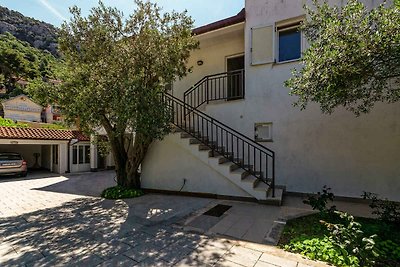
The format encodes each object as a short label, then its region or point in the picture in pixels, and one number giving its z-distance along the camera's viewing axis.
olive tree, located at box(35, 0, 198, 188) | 5.53
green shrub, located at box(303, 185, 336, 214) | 4.24
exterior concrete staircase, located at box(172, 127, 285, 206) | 6.04
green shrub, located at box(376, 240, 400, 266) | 3.05
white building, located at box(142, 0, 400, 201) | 6.12
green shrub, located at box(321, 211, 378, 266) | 2.89
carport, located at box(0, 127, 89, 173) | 12.84
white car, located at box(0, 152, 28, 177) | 12.40
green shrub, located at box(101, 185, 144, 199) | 7.31
